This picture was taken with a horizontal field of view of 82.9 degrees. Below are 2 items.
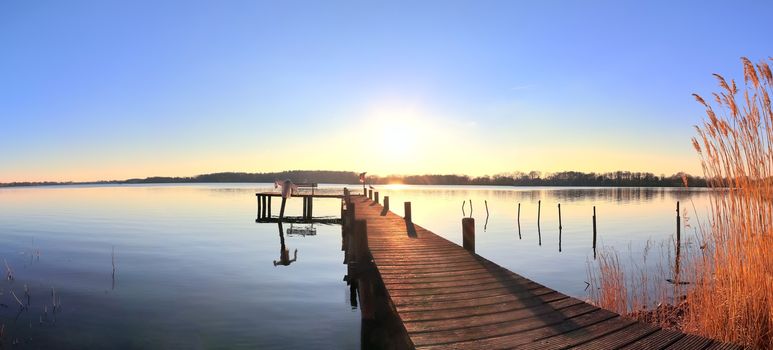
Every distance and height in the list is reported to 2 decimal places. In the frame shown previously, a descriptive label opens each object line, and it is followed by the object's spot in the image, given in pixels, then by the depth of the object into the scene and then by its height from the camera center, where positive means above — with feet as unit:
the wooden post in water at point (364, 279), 29.99 -6.55
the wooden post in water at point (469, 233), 34.31 -3.86
